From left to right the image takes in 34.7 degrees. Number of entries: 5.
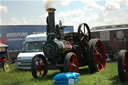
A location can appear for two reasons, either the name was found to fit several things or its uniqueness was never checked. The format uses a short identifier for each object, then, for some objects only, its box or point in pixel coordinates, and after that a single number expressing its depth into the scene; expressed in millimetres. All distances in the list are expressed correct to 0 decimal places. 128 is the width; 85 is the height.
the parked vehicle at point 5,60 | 12664
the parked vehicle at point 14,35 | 17891
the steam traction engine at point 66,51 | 7809
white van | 11578
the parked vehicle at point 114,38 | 16016
